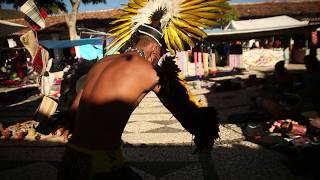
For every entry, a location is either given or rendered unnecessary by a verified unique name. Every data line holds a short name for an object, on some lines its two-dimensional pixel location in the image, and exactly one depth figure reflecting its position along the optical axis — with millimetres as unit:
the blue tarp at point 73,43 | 15281
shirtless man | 2041
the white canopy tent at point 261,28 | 12836
